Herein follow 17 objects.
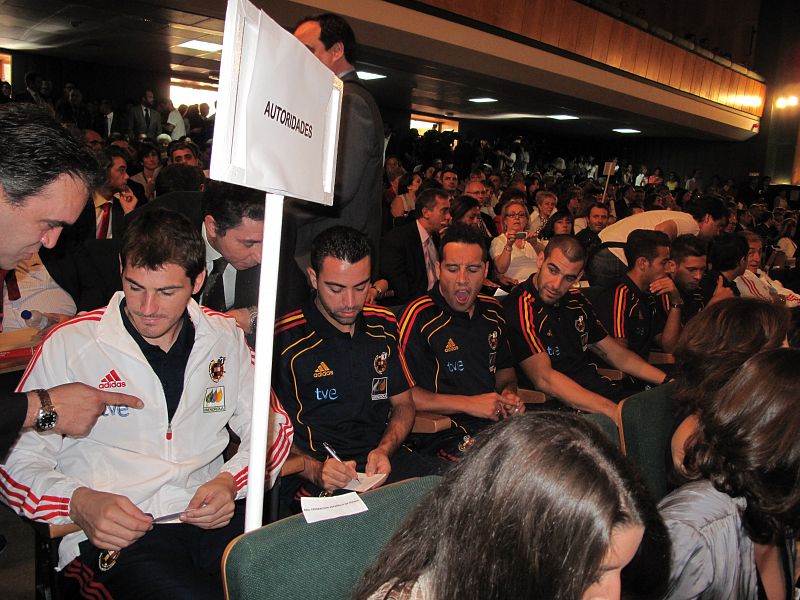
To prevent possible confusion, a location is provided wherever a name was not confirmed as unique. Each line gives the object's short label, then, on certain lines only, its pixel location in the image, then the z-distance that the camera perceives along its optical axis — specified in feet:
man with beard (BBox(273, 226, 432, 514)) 7.80
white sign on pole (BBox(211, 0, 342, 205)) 3.51
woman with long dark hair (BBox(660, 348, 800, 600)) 4.66
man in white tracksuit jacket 5.25
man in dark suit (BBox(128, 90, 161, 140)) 31.50
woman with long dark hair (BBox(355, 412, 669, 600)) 2.74
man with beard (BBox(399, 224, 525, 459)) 8.99
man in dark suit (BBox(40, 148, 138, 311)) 9.30
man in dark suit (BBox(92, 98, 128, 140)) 30.71
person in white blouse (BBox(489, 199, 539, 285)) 18.95
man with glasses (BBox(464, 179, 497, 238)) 22.74
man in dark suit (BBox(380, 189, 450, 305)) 15.71
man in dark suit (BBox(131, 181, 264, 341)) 7.43
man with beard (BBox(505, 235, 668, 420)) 10.18
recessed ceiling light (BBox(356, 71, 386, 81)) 33.38
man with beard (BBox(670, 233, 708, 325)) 14.30
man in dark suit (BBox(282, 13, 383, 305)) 8.86
